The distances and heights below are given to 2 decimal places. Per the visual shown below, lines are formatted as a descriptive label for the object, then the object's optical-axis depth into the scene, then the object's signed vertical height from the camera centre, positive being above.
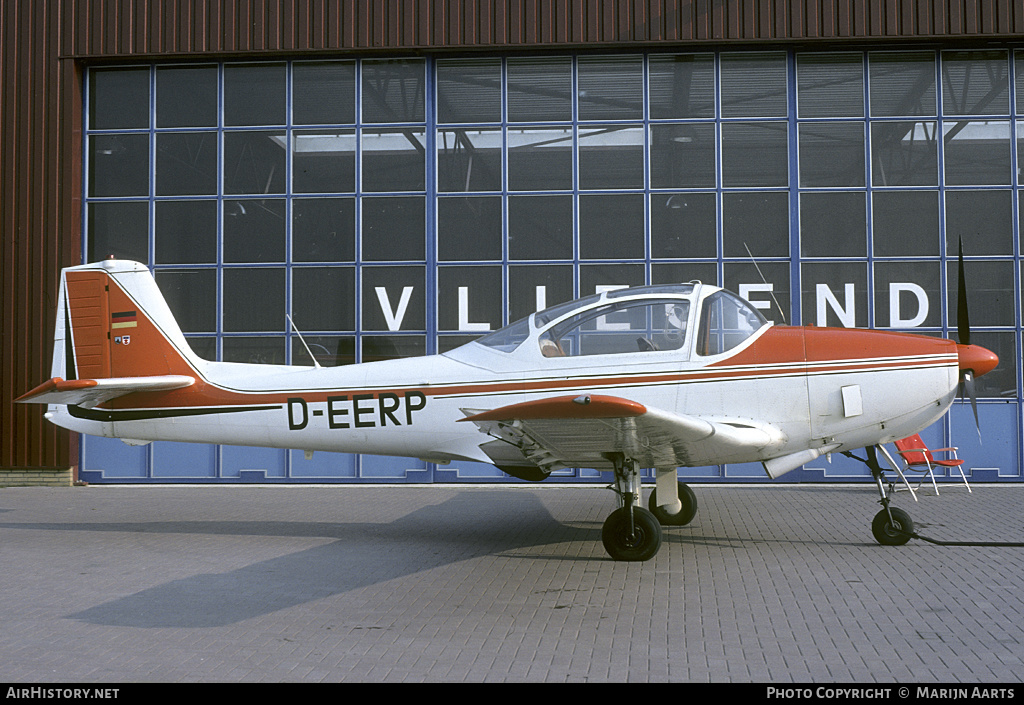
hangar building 12.47 +2.87
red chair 10.66 -1.15
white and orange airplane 6.93 -0.26
